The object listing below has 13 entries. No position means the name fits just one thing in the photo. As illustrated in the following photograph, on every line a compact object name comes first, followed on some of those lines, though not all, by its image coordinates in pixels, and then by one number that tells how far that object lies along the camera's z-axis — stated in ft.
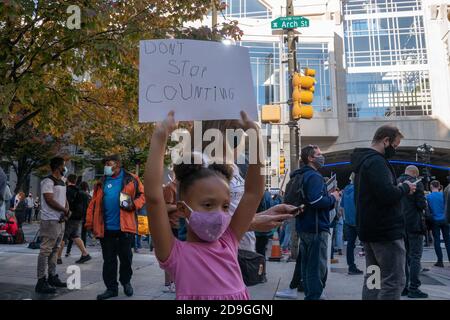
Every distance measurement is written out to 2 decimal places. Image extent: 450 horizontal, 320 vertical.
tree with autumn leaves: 19.01
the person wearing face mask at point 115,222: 19.19
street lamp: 67.98
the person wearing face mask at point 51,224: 20.59
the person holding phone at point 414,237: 19.71
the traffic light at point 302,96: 32.04
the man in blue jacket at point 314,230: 17.15
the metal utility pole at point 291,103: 35.40
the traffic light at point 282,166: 60.41
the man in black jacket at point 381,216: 13.02
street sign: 33.27
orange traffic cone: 32.19
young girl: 5.98
